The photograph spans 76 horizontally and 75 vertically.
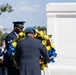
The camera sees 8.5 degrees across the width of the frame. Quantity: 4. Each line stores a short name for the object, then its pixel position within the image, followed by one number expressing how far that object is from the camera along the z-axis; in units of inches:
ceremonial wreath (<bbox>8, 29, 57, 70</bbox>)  419.7
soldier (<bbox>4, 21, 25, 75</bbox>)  443.4
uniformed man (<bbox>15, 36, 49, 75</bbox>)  372.4
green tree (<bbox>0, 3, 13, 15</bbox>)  1885.0
